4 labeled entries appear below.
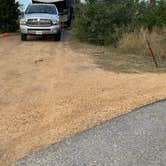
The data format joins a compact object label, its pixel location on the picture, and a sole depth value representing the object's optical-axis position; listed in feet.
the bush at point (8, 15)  48.13
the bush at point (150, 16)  36.35
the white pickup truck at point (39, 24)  38.52
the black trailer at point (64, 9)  56.52
